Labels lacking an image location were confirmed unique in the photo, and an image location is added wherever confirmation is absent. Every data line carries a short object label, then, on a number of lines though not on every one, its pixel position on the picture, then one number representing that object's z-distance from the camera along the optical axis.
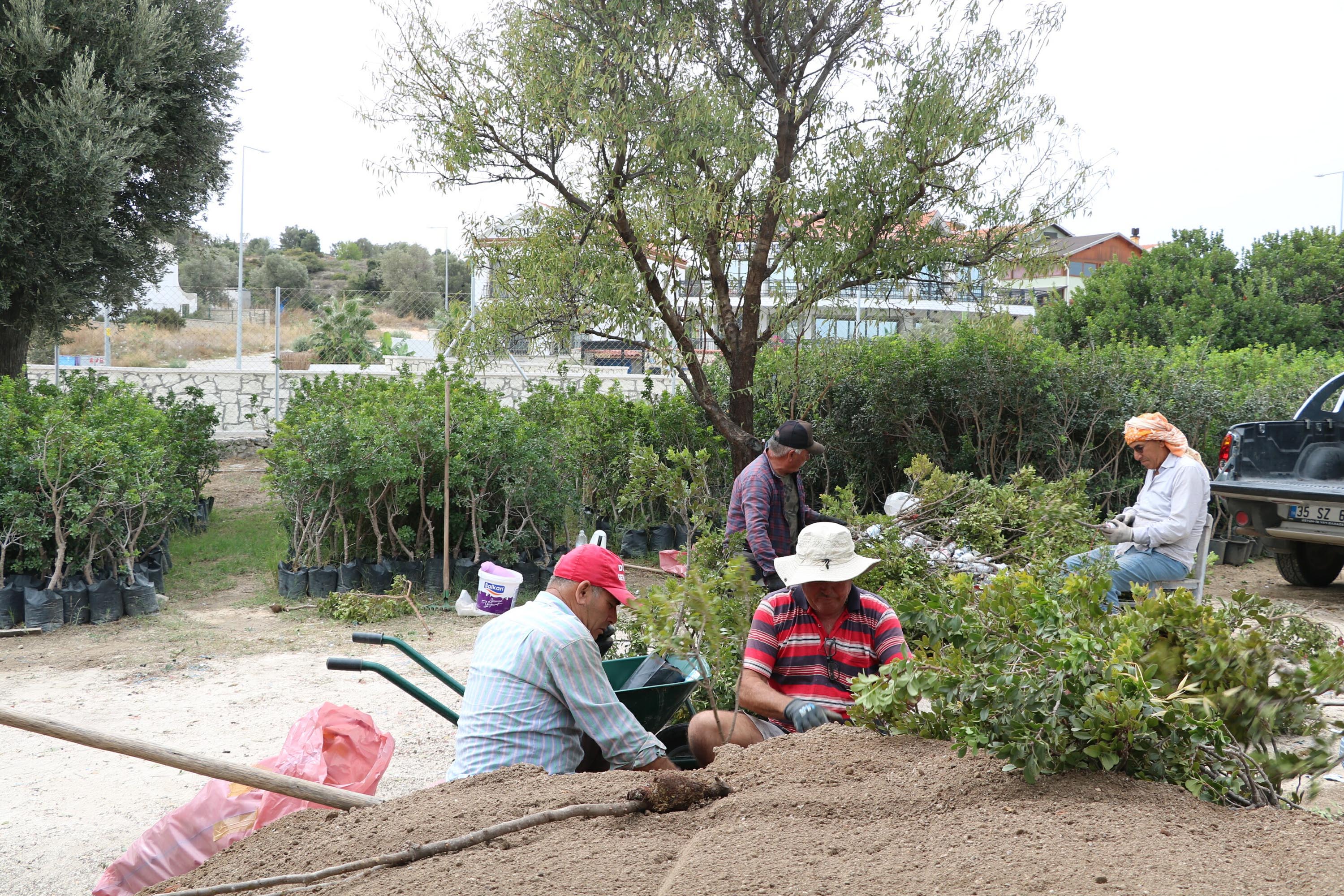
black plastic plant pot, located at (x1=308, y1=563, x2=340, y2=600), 8.05
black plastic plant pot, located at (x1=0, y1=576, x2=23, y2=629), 6.97
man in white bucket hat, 3.47
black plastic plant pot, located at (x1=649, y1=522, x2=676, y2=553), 10.22
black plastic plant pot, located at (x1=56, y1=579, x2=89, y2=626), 7.12
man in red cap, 2.85
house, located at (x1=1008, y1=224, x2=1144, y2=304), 45.44
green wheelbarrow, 3.26
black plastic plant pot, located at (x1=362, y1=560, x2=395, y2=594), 8.11
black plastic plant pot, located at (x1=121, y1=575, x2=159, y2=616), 7.40
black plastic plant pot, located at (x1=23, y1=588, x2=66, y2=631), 6.96
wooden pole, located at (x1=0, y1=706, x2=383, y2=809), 2.38
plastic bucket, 7.04
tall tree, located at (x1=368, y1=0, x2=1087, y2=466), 8.19
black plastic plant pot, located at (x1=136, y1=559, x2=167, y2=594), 7.93
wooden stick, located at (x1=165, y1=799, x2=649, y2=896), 2.03
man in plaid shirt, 5.06
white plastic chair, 5.46
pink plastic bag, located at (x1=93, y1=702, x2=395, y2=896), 3.03
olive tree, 9.81
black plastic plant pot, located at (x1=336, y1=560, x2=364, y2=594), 8.06
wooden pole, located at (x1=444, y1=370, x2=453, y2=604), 7.95
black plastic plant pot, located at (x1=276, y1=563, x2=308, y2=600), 8.05
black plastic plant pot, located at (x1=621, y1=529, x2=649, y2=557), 10.08
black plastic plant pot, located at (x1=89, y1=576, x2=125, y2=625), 7.21
